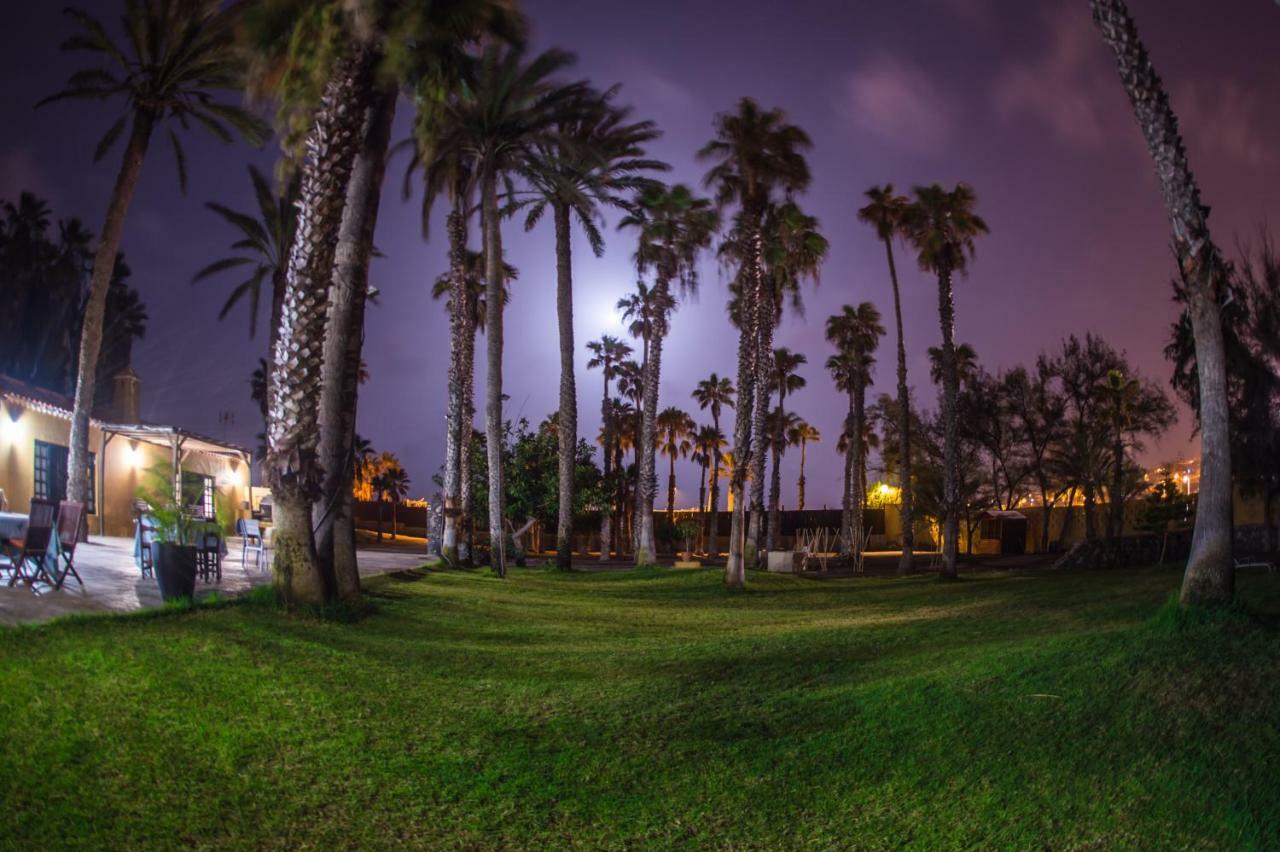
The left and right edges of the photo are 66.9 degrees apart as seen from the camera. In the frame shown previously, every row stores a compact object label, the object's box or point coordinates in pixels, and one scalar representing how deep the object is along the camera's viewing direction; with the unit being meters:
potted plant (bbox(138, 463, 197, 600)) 11.49
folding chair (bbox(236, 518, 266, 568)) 18.91
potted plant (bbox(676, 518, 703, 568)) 39.44
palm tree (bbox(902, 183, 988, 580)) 32.00
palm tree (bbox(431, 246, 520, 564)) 28.33
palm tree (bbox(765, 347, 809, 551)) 59.00
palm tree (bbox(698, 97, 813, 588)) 27.22
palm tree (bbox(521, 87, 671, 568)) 26.17
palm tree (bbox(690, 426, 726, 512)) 75.07
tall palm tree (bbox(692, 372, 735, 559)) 72.88
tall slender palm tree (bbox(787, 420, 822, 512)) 78.88
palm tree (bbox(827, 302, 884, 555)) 51.96
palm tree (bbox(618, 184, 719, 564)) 31.67
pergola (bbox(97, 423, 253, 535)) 27.14
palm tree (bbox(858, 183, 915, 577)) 33.00
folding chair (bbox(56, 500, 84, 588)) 12.27
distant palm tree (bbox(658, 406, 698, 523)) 75.94
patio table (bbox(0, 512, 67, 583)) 11.08
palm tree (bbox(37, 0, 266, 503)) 19.02
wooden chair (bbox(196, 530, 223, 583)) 14.73
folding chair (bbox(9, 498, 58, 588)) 10.77
